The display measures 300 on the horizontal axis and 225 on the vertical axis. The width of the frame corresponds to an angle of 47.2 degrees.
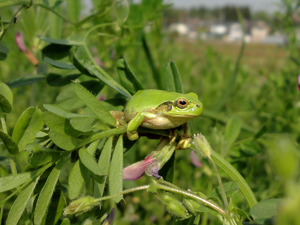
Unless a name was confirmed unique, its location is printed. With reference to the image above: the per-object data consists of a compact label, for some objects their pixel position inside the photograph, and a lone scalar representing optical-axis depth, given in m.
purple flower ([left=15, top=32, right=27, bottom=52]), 0.23
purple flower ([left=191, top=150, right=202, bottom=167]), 0.25
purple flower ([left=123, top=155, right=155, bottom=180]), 0.14
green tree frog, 0.15
